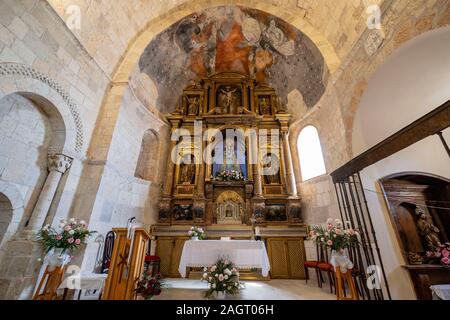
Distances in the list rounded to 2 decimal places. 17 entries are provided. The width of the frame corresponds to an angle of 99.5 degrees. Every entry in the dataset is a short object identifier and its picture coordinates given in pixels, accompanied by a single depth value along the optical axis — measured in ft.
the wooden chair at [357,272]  12.83
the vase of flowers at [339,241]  12.74
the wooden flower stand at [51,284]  11.29
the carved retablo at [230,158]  24.32
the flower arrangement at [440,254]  13.93
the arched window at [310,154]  23.98
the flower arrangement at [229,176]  25.75
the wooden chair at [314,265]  17.19
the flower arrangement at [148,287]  10.46
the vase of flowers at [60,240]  11.85
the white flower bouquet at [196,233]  18.93
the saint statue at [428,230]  15.33
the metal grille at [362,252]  12.59
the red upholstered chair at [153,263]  18.24
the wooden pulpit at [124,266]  9.21
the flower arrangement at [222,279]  13.23
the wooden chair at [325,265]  15.54
